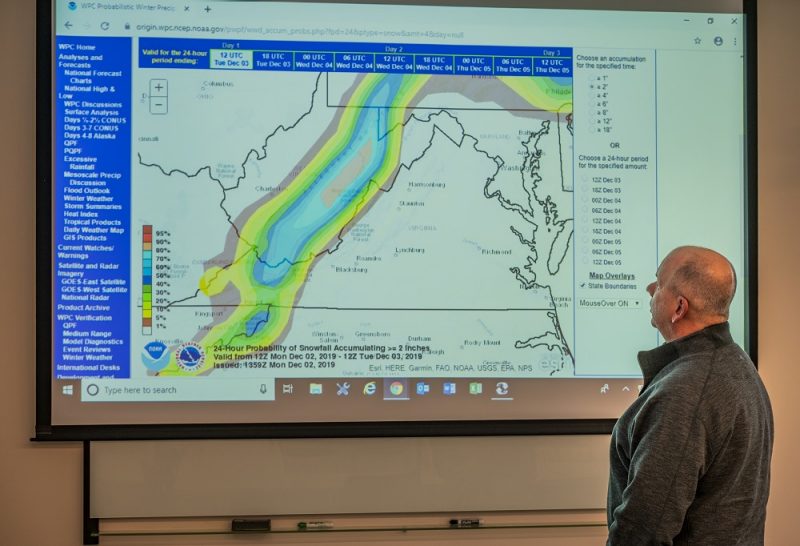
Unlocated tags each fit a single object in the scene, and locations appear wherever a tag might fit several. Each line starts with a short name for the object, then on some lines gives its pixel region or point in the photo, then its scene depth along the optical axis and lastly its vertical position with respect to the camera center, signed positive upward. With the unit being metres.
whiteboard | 2.41 -0.69
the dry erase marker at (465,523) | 2.48 -0.87
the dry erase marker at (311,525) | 2.45 -0.86
